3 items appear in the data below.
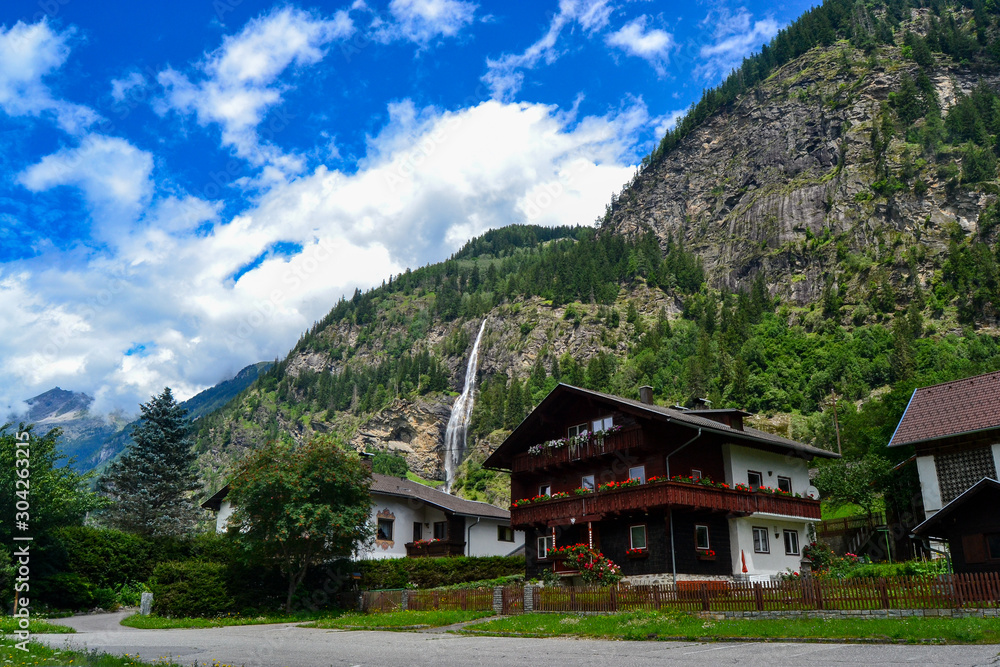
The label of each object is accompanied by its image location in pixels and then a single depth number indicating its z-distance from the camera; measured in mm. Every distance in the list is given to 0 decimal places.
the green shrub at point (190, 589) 31188
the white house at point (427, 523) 45719
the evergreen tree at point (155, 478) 52500
